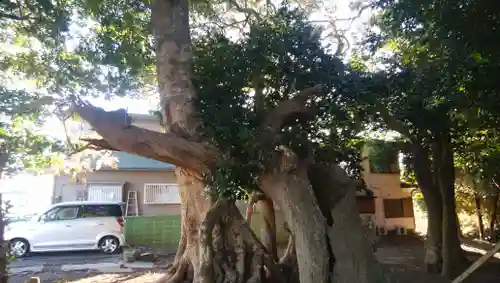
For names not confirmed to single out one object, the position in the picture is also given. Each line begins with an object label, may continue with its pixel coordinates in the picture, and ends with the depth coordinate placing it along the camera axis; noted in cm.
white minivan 1428
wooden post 648
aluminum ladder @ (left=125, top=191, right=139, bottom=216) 1817
